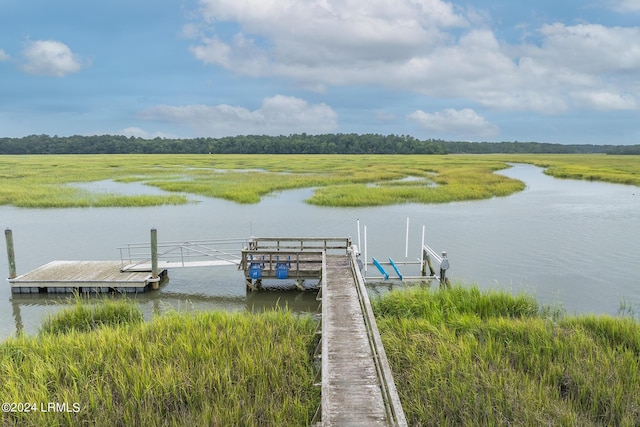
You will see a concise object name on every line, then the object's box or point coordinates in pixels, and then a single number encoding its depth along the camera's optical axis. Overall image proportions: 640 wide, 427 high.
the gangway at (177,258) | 15.23
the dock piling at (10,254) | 14.23
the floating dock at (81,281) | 13.95
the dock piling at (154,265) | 14.42
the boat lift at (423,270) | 13.71
